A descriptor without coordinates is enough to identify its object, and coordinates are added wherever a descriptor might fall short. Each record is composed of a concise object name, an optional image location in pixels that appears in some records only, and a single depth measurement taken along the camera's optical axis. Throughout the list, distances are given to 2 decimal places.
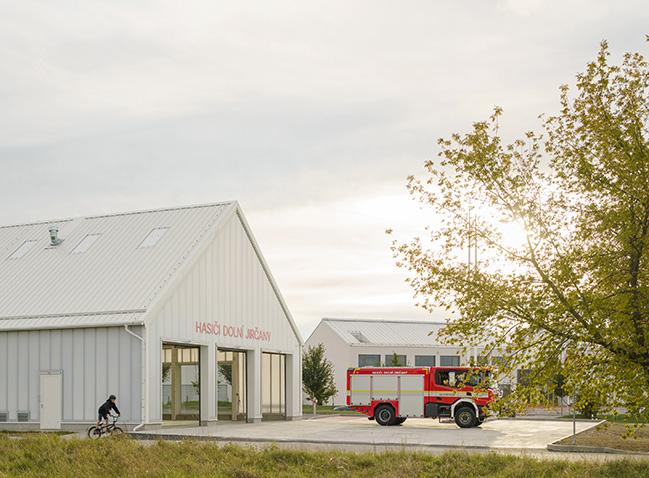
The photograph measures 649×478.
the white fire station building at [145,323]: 31.56
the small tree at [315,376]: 56.94
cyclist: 27.06
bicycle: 27.12
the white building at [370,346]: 69.56
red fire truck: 36.66
